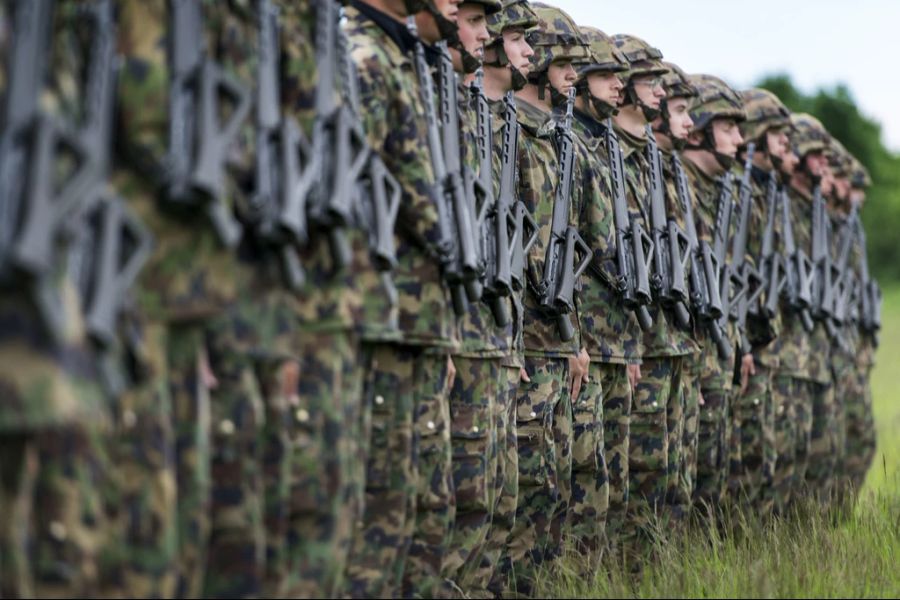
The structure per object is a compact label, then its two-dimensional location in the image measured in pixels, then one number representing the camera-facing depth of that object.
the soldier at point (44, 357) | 7.95
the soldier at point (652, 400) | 18.31
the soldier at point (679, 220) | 18.70
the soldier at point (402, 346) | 11.66
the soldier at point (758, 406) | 21.86
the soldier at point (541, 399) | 15.85
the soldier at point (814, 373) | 23.75
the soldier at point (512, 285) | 14.36
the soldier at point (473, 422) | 13.34
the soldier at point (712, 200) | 20.30
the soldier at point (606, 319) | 17.31
